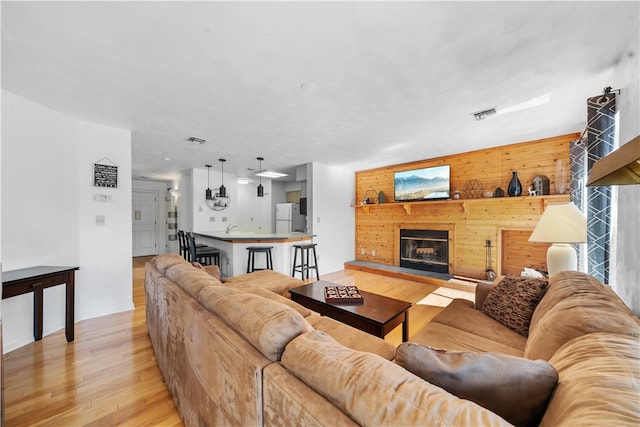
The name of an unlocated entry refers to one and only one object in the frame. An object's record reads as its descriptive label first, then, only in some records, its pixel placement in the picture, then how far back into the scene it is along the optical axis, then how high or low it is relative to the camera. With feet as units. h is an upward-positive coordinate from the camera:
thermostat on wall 10.10 +0.64
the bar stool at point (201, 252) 14.51 -2.36
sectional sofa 1.96 -1.64
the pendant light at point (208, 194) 18.39 +1.42
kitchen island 14.11 -2.24
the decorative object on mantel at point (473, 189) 14.33 +1.37
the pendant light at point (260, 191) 16.92 +1.47
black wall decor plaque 10.07 +1.53
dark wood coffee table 6.02 -2.58
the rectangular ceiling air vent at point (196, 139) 11.56 +3.47
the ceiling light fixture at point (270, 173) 18.03 +2.90
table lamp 6.56 -0.54
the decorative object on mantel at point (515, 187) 12.62 +1.31
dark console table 6.97 -2.10
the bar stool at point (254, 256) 13.62 -2.48
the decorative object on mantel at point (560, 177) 11.82 +1.68
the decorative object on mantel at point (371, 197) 19.26 +1.21
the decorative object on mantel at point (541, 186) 12.16 +1.29
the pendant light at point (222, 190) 16.56 +1.53
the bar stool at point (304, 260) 14.46 -2.93
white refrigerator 21.58 -0.50
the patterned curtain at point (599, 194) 6.17 +0.51
